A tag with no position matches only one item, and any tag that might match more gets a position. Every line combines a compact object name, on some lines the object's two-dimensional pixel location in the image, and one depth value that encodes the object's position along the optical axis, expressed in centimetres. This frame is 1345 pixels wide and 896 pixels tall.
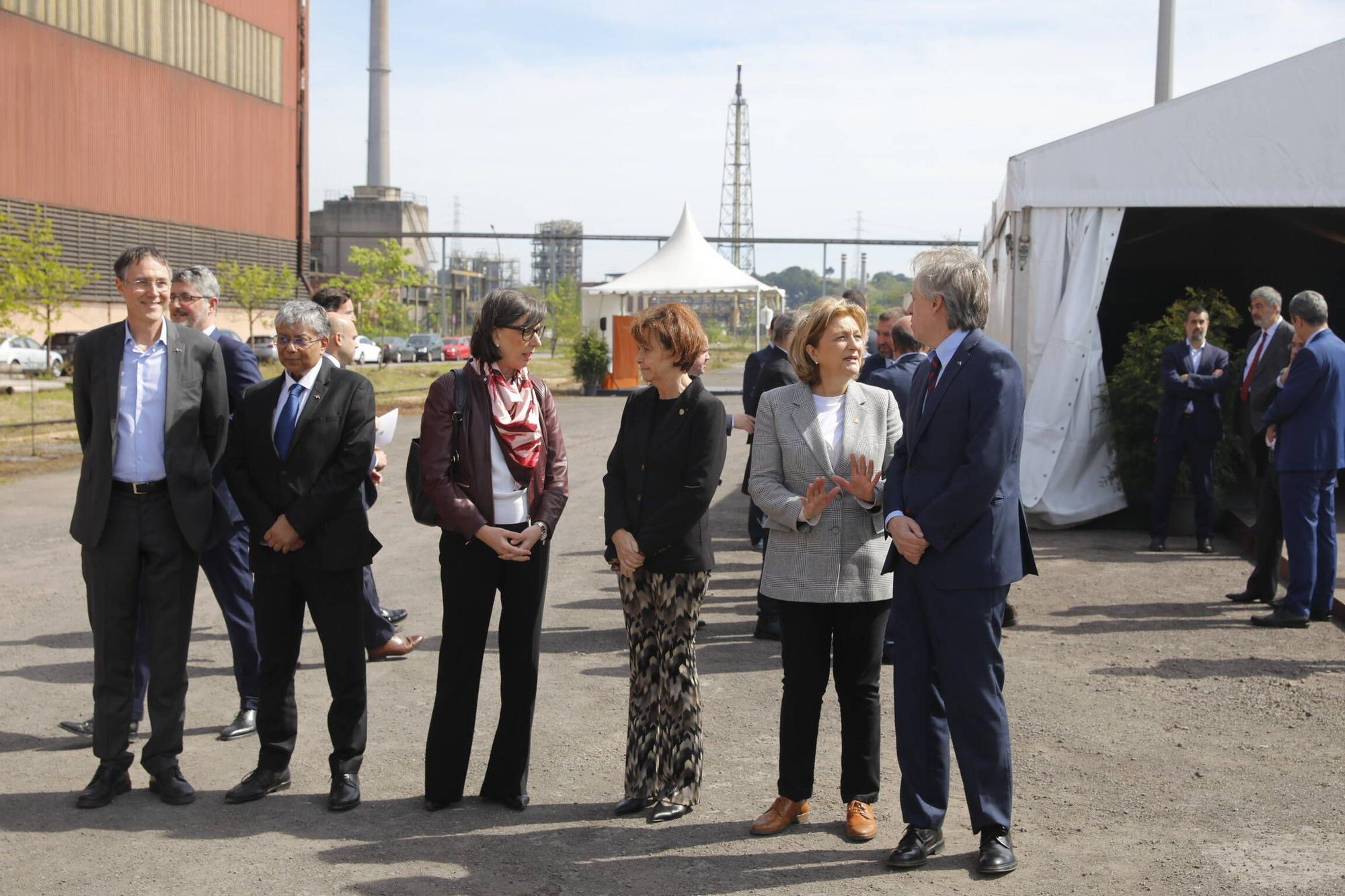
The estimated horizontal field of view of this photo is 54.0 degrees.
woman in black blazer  471
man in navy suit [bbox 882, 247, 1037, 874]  416
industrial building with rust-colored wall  4172
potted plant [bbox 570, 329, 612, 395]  3472
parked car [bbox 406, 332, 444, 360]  6325
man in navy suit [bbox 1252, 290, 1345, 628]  795
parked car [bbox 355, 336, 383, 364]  5625
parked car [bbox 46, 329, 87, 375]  4169
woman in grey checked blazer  452
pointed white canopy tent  3184
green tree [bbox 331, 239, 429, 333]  4344
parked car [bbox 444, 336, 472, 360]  6375
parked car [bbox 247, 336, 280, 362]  4841
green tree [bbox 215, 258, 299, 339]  4734
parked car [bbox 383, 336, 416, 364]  5998
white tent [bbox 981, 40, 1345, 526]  1104
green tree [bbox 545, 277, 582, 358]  6444
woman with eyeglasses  479
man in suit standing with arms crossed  1092
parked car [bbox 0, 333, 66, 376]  3759
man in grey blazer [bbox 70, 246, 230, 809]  490
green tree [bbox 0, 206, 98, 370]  2281
